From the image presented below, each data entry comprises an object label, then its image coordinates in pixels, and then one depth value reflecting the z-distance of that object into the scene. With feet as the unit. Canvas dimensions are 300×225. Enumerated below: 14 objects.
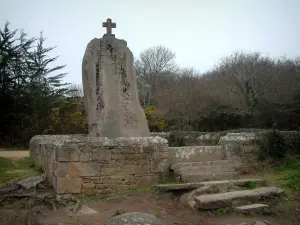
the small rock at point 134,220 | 10.68
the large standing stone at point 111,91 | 24.50
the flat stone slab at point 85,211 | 17.09
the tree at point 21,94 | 61.98
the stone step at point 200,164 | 23.11
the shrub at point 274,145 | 27.07
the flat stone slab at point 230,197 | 16.69
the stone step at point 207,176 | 21.74
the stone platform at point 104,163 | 20.62
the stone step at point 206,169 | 22.45
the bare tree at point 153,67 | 97.66
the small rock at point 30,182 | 21.60
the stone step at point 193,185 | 19.32
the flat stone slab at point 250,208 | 16.37
